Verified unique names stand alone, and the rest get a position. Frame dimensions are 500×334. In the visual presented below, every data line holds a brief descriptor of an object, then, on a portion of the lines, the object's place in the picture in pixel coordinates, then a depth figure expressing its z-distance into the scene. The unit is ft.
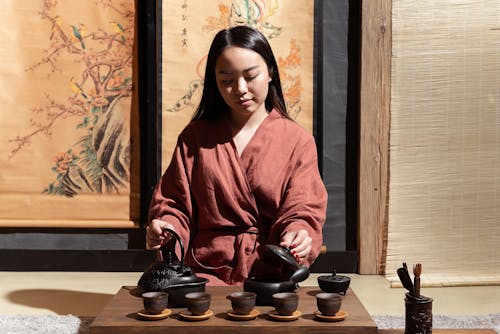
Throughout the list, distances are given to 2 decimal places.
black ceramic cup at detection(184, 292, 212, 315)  7.92
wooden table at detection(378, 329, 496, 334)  8.28
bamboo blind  14.53
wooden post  14.80
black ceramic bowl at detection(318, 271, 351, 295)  9.03
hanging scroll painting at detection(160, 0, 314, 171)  14.90
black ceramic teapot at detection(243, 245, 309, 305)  8.51
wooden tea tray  7.75
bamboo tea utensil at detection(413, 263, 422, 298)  8.03
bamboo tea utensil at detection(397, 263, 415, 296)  8.09
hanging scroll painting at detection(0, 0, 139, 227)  15.08
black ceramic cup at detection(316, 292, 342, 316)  7.97
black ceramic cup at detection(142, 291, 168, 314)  7.93
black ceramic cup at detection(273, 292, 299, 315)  7.96
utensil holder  7.88
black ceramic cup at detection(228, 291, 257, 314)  7.93
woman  9.93
